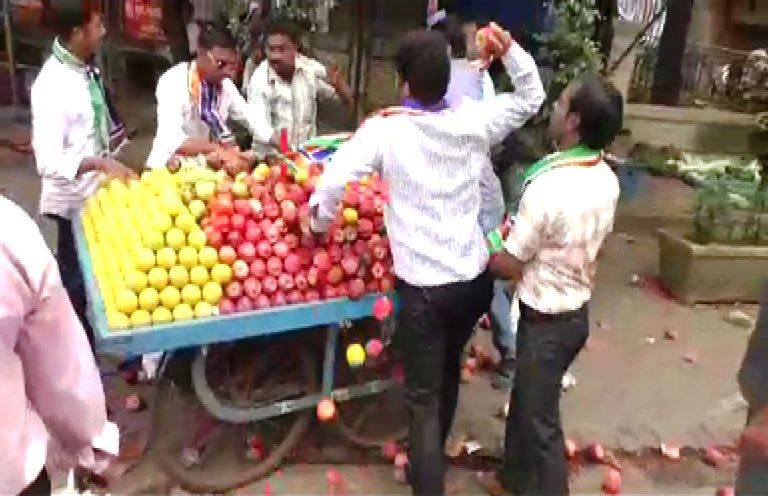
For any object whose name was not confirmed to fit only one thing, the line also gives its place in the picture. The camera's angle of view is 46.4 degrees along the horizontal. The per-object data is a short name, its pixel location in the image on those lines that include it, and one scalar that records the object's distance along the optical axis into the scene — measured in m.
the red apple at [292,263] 3.55
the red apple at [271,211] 3.62
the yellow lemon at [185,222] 3.46
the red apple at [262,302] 3.52
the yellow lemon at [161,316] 3.34
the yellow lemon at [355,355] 3.69
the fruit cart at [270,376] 3.54
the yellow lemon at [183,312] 3.38
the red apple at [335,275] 3.61
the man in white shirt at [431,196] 3.40
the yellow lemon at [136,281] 3.29
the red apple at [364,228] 3.69
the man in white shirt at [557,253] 3.36
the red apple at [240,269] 3.46
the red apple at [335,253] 3.63
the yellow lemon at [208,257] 3.43
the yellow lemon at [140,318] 3.30
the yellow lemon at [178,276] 3.37
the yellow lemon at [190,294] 3.40
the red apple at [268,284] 3.52
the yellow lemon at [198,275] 3.41
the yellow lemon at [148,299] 3.31
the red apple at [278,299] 3.56
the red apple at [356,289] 3.63
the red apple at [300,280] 3.58
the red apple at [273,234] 3.57
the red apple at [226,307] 3.47
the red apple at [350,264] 3.62
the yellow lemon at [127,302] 3.28
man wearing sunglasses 4.30
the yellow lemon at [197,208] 3.54
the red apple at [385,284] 3.70
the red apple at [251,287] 3.49
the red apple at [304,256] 3.58
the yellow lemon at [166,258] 3.36
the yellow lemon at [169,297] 3.35
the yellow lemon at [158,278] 3.33
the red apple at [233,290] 3.47
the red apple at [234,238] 3.51
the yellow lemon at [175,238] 3.39
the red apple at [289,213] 3.61
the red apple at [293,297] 3.59
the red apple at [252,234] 3.54
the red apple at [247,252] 3.49
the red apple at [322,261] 3.58
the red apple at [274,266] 3.52
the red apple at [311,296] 3.61
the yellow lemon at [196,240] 3.45
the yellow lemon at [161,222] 3.40
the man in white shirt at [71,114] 3.86
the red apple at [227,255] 3.47
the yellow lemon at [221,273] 3.44
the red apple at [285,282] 3.55
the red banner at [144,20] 11.05
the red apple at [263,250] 3.52
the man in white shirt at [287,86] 4.86
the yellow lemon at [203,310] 3.42
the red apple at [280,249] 3.55
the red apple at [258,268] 3.49
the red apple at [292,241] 3.59
